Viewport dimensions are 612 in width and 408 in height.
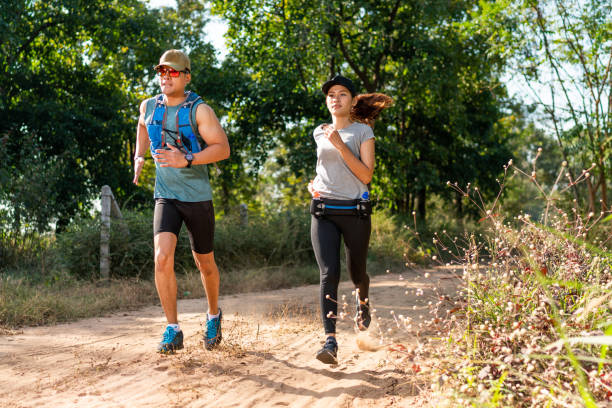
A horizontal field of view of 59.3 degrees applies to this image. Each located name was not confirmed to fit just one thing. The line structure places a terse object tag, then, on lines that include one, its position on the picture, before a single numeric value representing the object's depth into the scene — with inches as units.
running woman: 162.4
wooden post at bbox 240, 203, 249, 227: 479.5
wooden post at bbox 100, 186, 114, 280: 362.3
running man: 164.2
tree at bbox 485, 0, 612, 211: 486.0
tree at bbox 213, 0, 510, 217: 613.6
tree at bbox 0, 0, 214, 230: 556.6
